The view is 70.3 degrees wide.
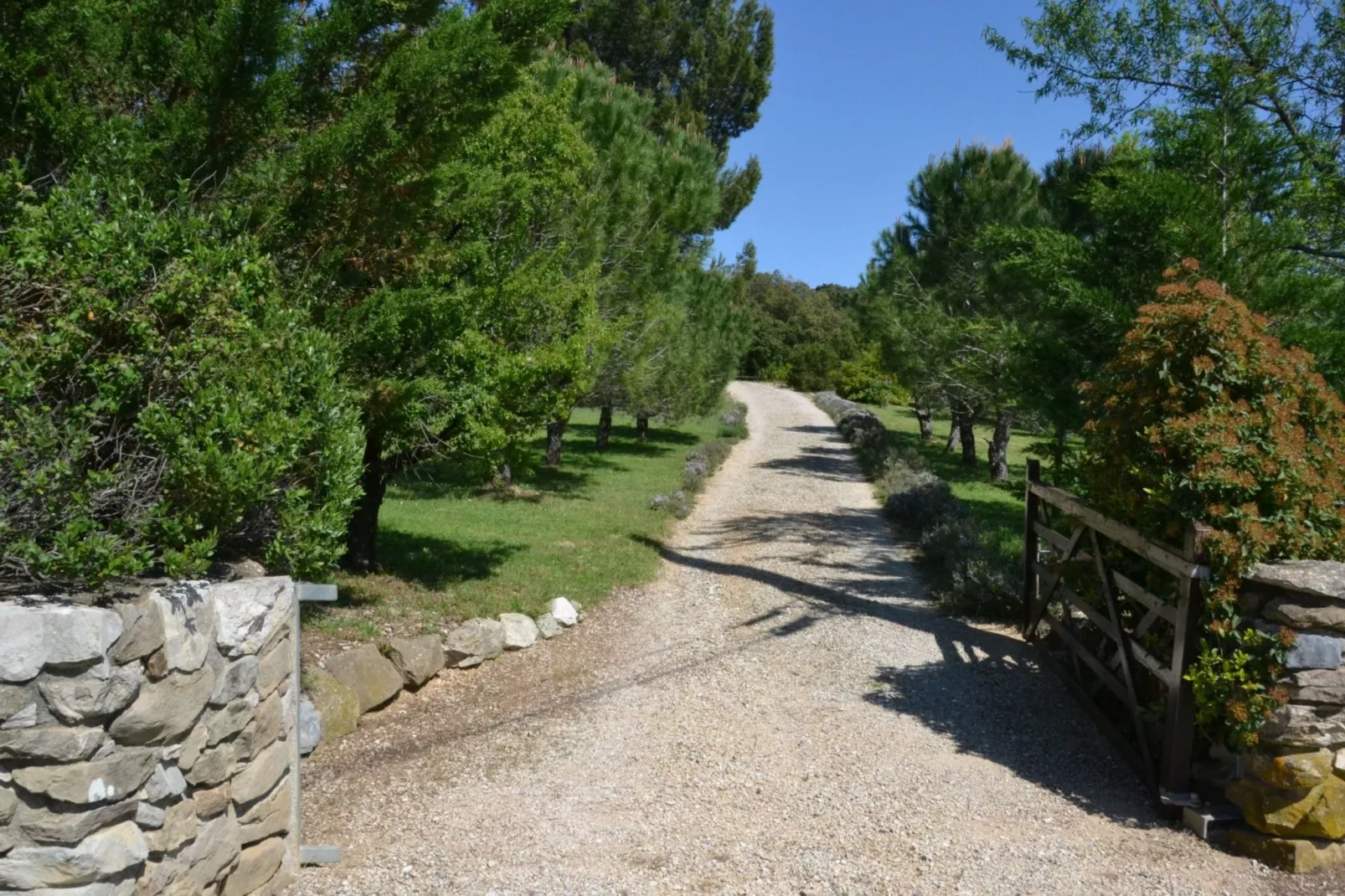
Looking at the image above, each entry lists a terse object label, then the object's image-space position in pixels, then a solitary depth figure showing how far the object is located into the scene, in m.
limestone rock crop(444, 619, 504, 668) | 6.75
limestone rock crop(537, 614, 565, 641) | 7.61
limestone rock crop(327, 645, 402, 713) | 5.71
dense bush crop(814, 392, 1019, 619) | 8.49
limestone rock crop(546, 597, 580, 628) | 7.85
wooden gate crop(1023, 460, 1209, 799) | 4.54
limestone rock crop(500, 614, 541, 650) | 7.24
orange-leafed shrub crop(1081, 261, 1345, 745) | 4.28
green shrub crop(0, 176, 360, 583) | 3.03
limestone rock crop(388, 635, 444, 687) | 6.20
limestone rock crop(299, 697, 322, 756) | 4.99
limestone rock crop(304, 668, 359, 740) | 5.34
